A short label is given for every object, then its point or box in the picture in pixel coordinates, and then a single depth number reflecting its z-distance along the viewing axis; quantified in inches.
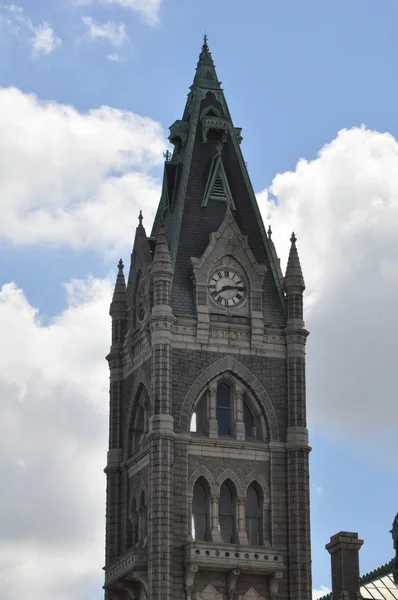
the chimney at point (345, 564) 3159.5
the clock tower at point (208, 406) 3159.5
